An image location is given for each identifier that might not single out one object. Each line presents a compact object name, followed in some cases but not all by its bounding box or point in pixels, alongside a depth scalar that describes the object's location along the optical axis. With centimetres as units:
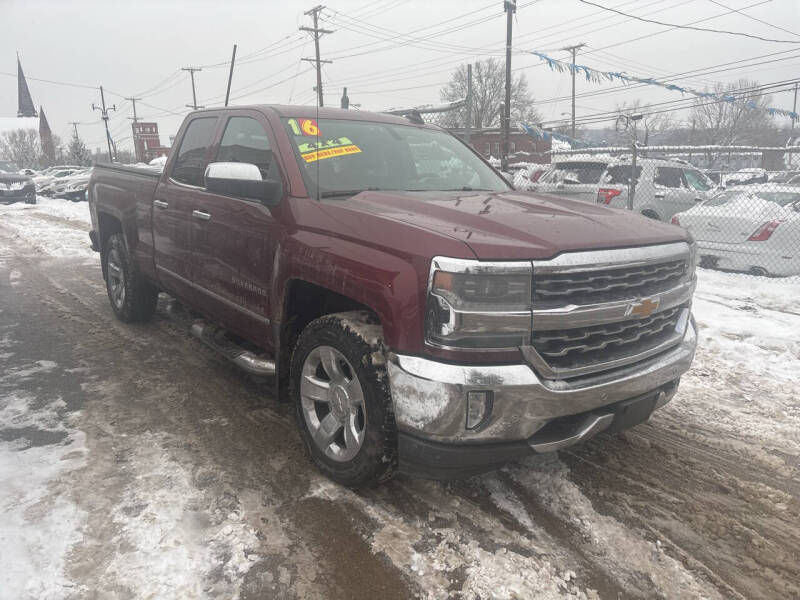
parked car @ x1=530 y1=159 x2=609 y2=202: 1054
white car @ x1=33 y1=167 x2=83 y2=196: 2462
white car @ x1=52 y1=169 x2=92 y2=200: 2277
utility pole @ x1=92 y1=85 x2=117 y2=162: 4846
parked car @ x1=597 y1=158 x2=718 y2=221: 1011
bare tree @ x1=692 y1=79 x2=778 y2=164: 4491
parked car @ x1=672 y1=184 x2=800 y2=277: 750
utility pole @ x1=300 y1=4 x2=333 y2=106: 2156
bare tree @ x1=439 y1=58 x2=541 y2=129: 5969
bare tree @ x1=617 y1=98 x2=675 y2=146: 5357
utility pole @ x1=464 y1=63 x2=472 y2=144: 1312
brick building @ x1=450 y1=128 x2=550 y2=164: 4738
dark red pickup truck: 218
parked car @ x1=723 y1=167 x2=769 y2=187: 1928
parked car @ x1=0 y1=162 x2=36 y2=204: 2129
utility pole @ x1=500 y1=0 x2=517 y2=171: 1598
